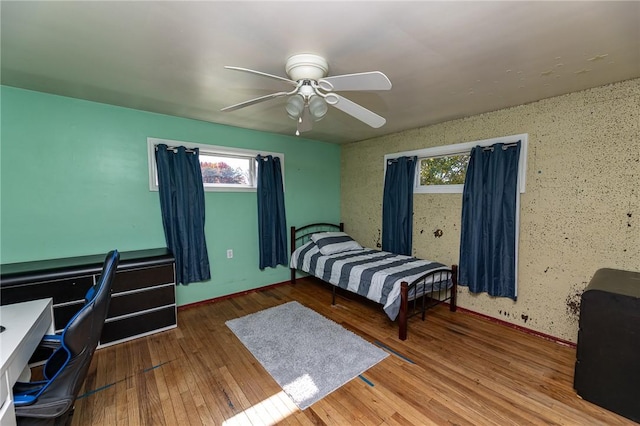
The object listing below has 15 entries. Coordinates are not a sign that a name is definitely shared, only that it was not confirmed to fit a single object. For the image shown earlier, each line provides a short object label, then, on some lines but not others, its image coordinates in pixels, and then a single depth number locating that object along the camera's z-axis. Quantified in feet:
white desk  3.72
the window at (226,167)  11.44
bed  8.94
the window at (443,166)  10.71
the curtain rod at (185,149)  10.28
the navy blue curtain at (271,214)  12.68
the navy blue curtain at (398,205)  12.37
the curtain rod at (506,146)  9.14
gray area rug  6.71
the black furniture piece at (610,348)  5.59
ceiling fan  5.30
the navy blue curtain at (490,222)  9.23
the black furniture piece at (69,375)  3.75
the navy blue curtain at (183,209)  10.12
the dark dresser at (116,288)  6.99
